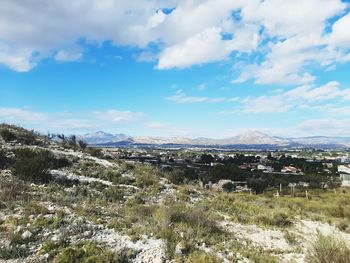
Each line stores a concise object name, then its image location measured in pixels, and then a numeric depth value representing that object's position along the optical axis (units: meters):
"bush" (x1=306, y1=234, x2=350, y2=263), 8.93
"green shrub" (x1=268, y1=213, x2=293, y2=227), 16.75
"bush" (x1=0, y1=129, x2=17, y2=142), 27.05
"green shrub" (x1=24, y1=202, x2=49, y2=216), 11.93
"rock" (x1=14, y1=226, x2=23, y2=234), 10.29
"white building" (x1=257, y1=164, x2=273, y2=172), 108.06
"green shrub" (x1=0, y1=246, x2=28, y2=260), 9.02
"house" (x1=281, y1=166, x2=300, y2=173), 102.89
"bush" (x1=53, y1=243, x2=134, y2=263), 9.04
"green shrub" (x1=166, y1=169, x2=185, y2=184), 27.93
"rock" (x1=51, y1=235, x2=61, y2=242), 10.03
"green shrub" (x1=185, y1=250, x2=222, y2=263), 9.43
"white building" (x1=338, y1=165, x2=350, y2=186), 72.94
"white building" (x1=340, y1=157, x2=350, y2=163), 158.15
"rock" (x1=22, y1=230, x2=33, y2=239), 10.04
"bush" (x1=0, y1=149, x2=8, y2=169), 20.56
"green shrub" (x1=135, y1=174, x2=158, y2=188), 22.10
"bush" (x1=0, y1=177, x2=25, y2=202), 13.53
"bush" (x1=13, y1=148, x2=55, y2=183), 18.72
